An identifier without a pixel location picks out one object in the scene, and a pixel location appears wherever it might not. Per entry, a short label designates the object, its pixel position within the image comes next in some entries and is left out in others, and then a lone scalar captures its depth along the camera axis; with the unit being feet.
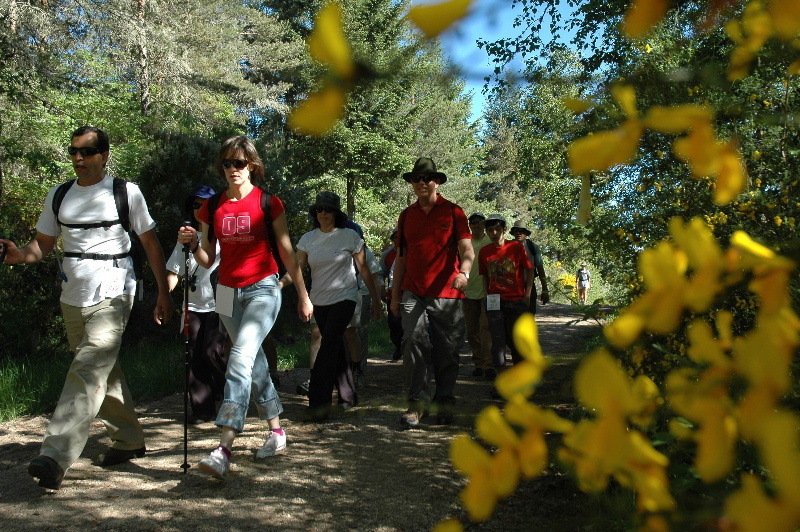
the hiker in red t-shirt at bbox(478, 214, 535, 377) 26.45
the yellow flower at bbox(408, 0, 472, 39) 2.78
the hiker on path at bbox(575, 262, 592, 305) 84.83
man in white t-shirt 14.06
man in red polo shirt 19.47
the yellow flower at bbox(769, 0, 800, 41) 2.44
